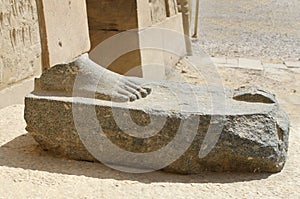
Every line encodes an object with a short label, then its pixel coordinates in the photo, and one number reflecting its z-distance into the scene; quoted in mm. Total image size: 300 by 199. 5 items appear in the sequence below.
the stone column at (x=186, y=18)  8414
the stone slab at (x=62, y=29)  4125
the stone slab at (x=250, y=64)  7680
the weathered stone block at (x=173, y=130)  2609
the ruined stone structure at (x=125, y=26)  5762
